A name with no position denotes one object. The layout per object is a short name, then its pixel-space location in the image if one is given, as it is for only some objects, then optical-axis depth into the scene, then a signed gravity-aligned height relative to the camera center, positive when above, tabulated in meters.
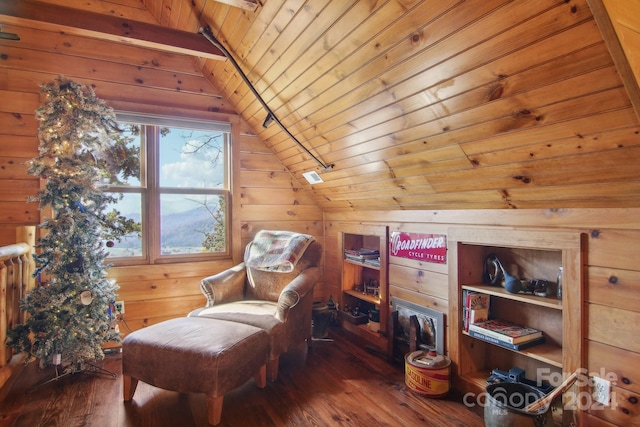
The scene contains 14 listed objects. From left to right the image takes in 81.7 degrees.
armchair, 2.50 -0.59
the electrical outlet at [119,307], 3.04 -0.77
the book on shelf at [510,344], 2.03 -0.74
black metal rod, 2.65 +0.93
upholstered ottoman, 1.98 -0.81
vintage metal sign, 2.53 -0.25
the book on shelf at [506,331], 2.05 -0.70
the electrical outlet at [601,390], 1.67 -0.82
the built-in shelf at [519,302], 1.77 -0.48
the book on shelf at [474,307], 2.34 -0.61
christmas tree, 2.47 -0.18
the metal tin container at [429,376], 2.27 -1.02
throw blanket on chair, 2.97 -0.31
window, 3.24 +0.20
